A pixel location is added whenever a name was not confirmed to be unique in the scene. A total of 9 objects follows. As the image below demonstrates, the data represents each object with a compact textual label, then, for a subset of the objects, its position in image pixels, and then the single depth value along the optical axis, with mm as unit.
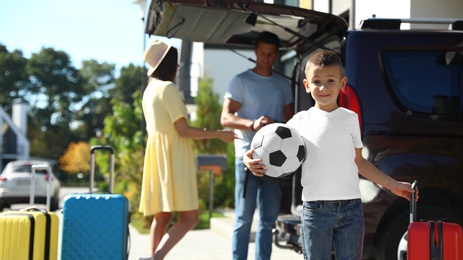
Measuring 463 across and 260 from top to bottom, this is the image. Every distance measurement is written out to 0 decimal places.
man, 5637
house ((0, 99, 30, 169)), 76875
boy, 3846
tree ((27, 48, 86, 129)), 94562
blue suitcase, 5176
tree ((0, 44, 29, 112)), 94062
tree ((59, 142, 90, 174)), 63875
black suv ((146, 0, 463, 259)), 5254
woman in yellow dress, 5562
